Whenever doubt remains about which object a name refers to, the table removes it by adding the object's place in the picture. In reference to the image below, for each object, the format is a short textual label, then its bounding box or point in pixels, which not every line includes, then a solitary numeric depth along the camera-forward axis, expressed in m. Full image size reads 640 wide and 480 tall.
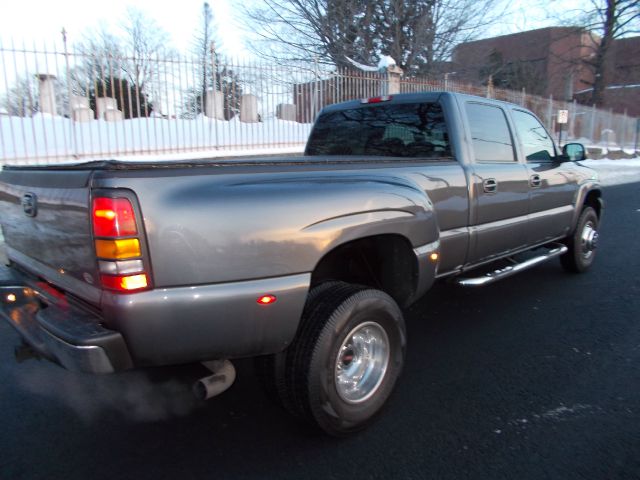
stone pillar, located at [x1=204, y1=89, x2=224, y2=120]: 9.80
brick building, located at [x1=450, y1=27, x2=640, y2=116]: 38.25
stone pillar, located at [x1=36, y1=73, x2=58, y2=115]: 7.86
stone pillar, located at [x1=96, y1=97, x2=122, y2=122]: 8.40
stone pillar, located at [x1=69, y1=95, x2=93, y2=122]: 8.18
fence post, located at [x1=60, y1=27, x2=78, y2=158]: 7.93
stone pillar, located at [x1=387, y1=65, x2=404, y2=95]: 13.16
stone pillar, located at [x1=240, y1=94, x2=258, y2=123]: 10.52
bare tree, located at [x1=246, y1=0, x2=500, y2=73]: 22.12
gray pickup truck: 1.98
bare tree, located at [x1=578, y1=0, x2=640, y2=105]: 30.70
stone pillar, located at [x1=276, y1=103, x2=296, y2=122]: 11.12
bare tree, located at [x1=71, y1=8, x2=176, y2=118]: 8.32
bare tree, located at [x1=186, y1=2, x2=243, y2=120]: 9.59
